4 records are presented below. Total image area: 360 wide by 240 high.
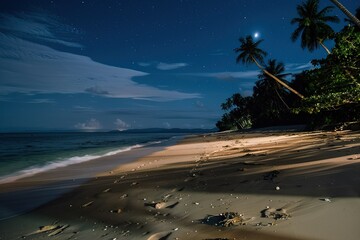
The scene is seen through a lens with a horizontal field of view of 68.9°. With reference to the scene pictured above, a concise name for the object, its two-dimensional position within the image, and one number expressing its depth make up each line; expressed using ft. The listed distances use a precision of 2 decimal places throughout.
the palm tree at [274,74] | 150.41
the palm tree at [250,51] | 128.98
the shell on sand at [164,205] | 14.12
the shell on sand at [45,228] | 13.05
